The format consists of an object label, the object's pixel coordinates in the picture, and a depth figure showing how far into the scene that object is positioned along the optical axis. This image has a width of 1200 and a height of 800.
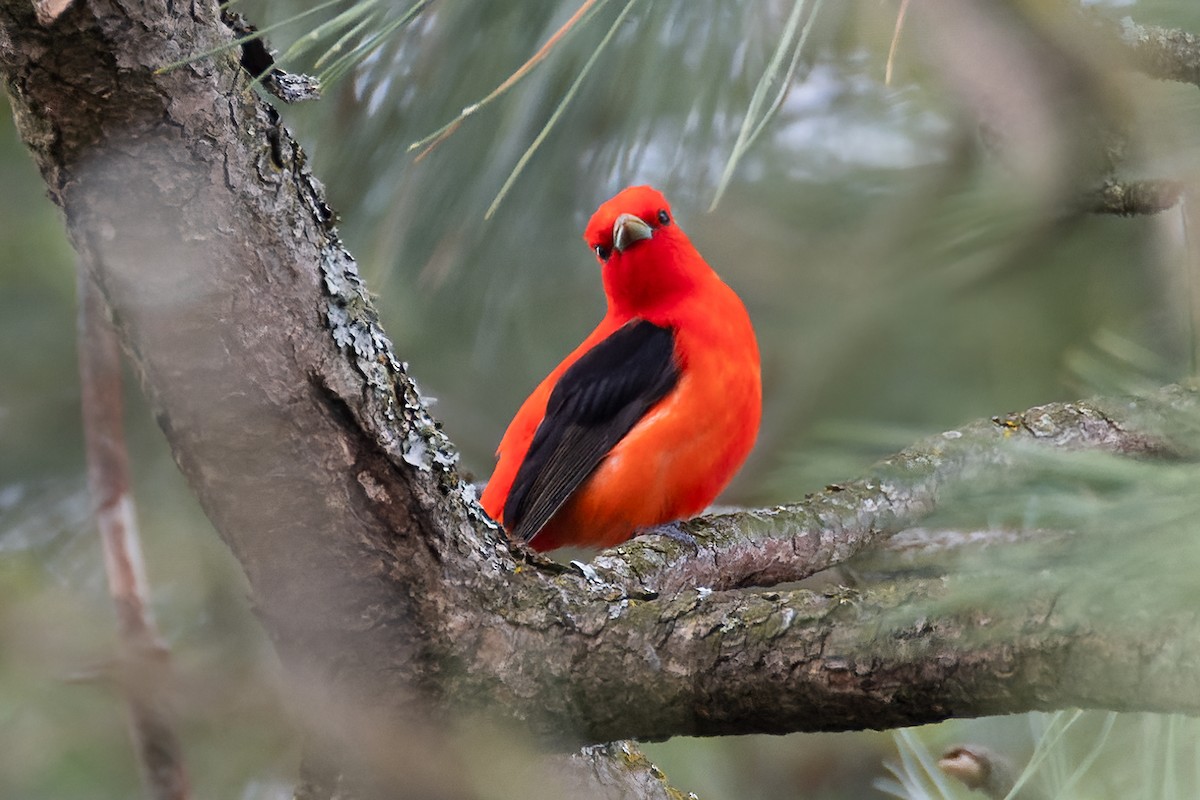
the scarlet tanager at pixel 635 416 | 6.31
